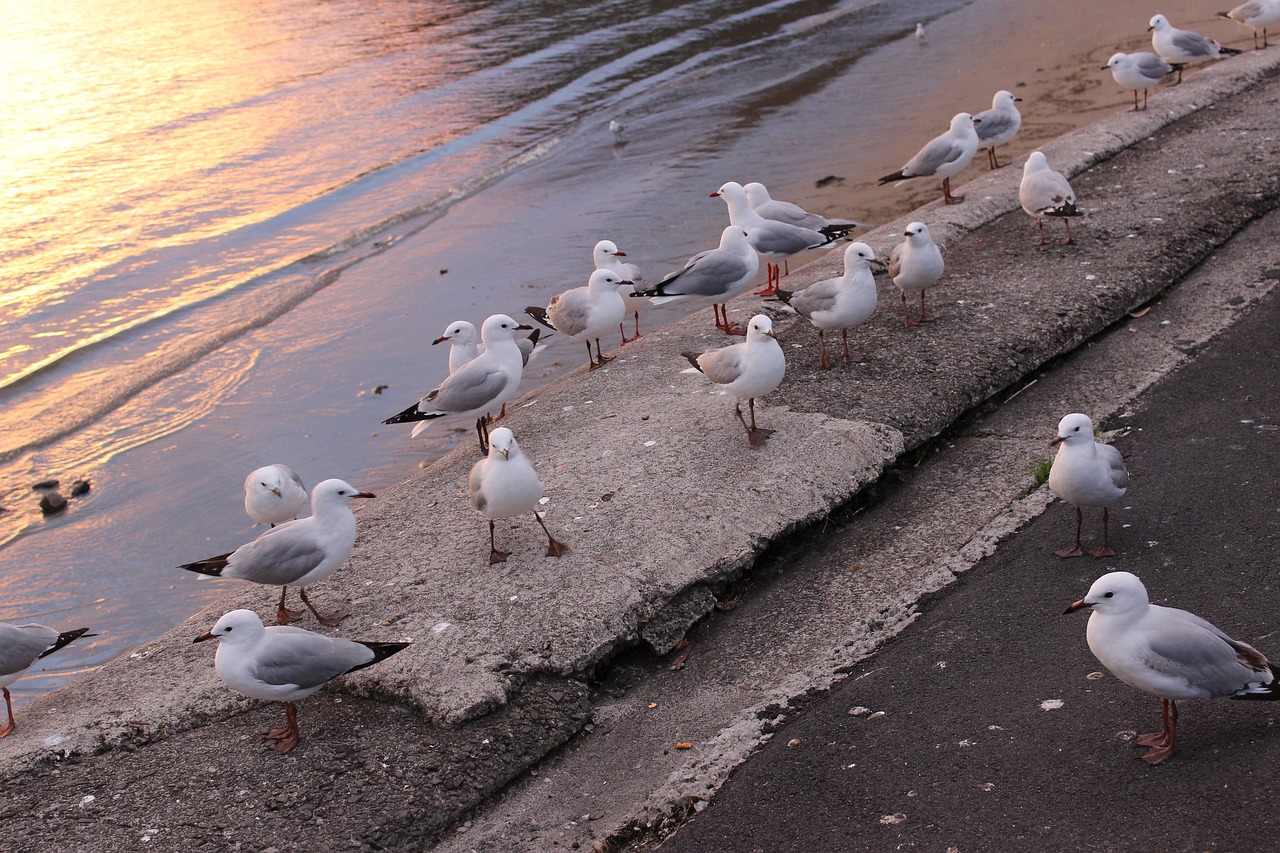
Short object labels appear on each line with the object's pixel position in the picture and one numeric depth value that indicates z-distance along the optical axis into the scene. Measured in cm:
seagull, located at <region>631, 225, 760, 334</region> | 728
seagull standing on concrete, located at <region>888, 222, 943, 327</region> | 656
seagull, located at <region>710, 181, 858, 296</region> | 804
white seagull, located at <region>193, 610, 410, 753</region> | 409
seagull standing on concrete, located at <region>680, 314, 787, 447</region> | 548
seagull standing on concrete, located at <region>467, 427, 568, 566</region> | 487
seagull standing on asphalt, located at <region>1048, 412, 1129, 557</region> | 430
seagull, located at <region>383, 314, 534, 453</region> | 636
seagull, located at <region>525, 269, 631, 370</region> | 740
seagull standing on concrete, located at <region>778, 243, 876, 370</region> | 627
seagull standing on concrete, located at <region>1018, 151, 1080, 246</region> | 722
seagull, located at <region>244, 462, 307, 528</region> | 581
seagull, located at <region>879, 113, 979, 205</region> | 948
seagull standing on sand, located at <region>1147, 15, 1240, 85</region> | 1209
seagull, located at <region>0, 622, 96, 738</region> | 494
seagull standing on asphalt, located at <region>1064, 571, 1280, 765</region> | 326
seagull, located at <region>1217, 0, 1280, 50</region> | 1279
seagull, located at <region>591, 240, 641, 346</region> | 838
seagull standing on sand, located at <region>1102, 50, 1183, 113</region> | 1076
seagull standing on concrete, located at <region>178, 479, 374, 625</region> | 475
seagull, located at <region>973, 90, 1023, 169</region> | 1027
